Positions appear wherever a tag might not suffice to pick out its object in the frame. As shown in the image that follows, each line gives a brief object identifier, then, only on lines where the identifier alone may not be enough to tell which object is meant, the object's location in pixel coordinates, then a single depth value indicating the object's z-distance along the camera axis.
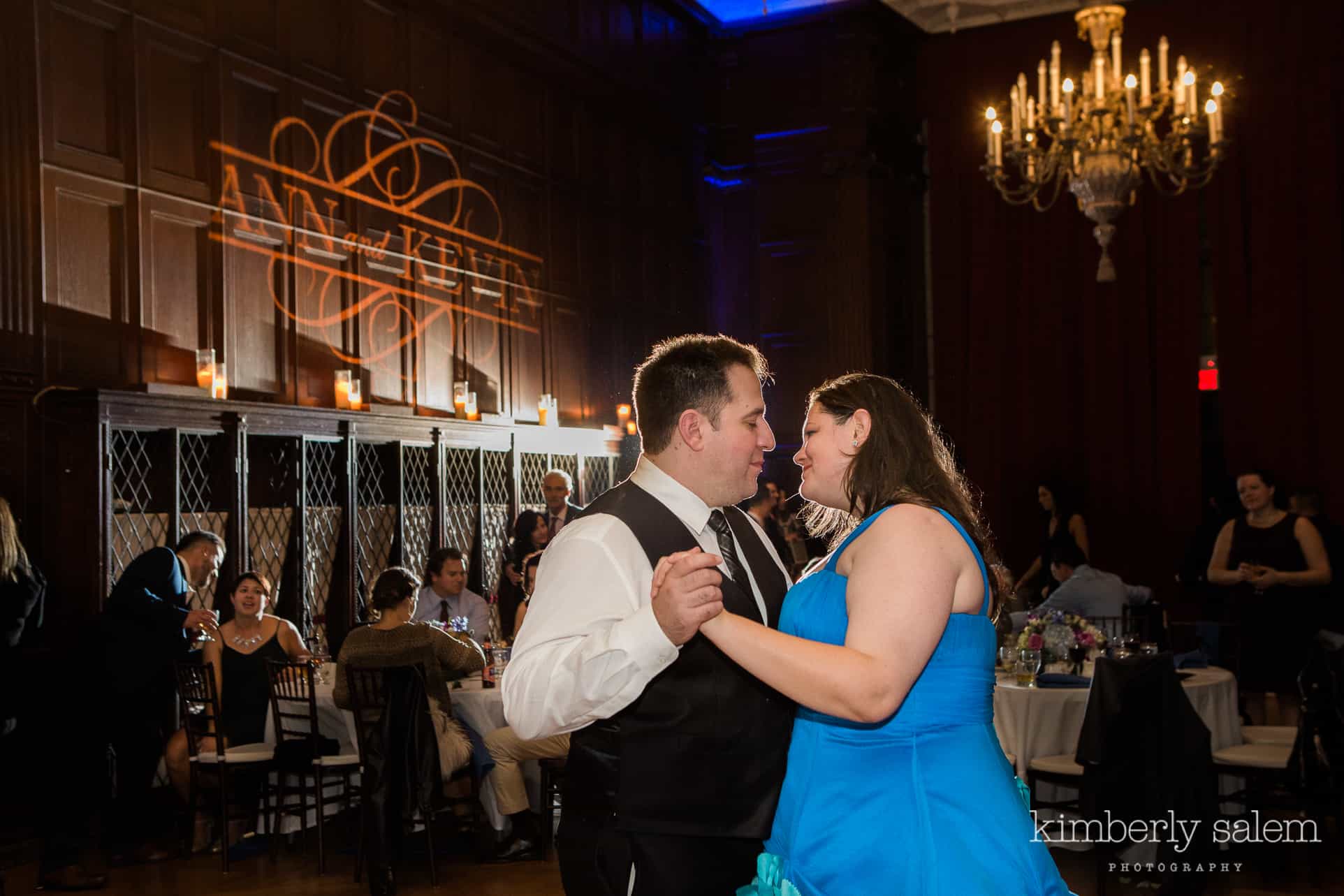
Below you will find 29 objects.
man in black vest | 1.74
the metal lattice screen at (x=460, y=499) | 7.60
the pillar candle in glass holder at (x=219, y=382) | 5.86
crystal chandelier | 6.89
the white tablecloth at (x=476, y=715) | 5.25
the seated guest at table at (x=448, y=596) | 6.43
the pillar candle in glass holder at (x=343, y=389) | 6.70
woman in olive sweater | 5.05
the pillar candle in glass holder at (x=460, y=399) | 7.63
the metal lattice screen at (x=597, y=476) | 8.86
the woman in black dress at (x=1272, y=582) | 6.07
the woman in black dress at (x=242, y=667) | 5.61
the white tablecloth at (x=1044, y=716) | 5.07
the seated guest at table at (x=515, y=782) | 5.08
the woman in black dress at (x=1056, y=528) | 8.62
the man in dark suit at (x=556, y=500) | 7.40
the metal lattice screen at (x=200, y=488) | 5.91
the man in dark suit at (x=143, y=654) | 5.14
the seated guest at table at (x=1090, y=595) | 6.44
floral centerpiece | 5.40
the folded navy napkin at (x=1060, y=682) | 5.14
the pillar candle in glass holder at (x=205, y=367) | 5.85
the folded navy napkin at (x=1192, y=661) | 5.73
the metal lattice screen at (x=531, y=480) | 8.16
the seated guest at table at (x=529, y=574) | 6.19
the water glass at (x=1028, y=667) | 5.15
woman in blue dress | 1.68
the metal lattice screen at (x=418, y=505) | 7.27
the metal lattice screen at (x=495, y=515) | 7.88
